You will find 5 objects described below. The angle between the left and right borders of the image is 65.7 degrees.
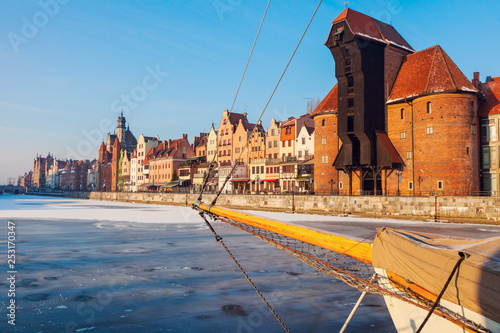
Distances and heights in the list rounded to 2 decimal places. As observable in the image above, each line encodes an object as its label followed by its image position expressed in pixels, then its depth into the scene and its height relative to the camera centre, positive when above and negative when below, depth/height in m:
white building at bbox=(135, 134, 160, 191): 119.31 +9.96
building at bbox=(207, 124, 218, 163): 88.92 +9.77
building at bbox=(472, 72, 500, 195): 41.78 +4.79
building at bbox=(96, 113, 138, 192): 139.75 +10.05
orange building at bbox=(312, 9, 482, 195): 40.47 +7.47
